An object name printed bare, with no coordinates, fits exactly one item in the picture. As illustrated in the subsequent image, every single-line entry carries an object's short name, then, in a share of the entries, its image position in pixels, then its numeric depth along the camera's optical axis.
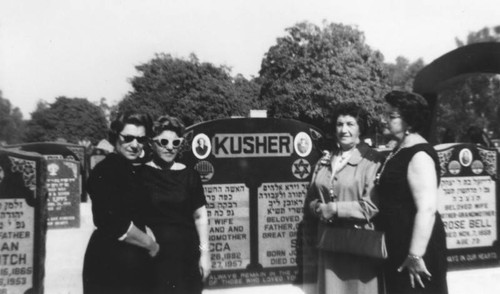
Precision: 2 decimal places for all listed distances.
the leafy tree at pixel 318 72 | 38.41
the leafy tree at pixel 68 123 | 57.22
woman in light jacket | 3.62
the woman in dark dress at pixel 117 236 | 2.98
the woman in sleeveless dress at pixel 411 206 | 3.28
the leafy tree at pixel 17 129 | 58.02
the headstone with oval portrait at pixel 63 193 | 9.55
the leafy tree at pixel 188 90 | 48.84
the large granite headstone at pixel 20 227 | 4.40
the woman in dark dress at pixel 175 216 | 3.30
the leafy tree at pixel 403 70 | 64.31
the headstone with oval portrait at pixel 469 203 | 5.87
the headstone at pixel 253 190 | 5.02
